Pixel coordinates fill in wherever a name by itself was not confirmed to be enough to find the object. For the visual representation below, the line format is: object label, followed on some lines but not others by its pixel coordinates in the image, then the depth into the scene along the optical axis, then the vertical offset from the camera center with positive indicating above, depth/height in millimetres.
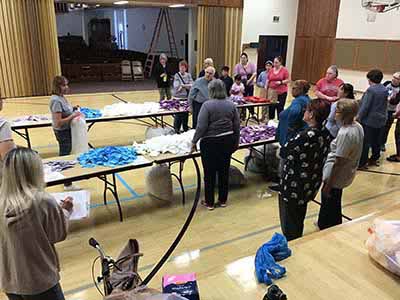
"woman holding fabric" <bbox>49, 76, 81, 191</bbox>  4195 -884
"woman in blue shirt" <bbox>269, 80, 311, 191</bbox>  3795 -686
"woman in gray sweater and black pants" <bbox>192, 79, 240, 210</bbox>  3781 -972
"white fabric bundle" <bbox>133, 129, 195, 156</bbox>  4207 -1206
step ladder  16531 +155
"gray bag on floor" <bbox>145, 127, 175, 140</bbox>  6129 -1499
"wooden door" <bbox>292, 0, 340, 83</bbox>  14195 +369
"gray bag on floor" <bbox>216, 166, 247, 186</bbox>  4883 -1779
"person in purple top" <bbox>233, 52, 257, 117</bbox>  8391 -616
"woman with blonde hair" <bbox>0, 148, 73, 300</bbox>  1632 -889
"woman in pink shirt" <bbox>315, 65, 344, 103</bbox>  5711 -627
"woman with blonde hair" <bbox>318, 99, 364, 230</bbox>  2947 -984
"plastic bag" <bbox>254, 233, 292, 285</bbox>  1823 -1134
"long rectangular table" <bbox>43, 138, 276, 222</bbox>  3413 -1268
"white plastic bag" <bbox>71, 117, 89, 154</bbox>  4492 -1166
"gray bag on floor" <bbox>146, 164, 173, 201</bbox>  4379 -1668
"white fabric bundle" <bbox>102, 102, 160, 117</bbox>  6098 -1148
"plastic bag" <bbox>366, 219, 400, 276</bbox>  1859 -1048
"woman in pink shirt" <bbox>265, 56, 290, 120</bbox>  7359 -726
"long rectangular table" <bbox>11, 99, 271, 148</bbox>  5287 -1216
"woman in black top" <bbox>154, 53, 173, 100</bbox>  7613 -753
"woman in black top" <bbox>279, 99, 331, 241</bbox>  2600 -885
